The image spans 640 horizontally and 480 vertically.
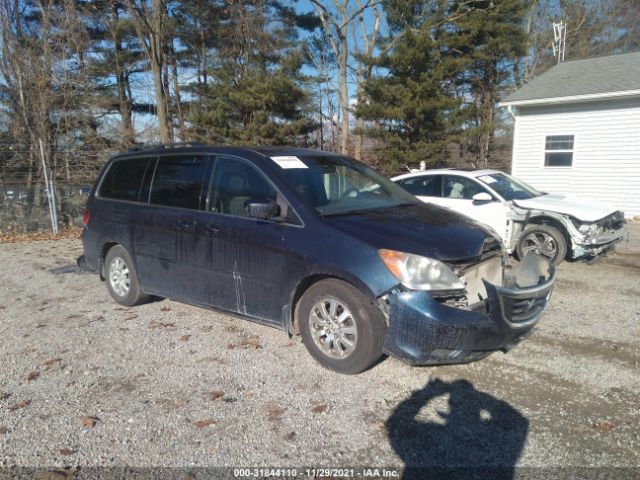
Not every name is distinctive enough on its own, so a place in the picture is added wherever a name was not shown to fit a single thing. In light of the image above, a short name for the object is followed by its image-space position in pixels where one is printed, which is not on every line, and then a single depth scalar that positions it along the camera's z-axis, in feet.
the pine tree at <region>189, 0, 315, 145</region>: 65.46
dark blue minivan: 10.66
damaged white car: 22.72
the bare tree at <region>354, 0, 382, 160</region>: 68.18
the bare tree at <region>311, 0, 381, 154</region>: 77.15
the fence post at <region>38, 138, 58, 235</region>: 37.17
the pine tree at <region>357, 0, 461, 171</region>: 61.11
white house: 44.09
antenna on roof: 68.63
